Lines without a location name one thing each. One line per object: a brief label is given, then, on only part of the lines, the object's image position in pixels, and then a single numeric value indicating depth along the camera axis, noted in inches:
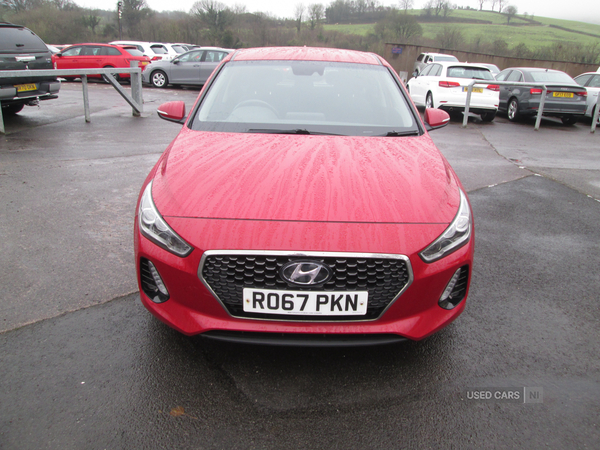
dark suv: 320.2
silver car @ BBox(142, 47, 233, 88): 652.7
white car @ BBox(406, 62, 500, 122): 466.9
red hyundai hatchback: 79.2
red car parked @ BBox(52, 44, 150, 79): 701.9
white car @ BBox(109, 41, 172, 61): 887.3
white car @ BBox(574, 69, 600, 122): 483.2
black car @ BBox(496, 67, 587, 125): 459.8
